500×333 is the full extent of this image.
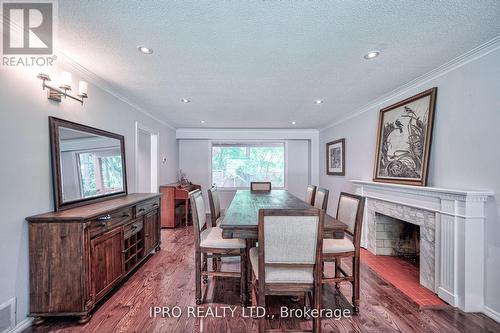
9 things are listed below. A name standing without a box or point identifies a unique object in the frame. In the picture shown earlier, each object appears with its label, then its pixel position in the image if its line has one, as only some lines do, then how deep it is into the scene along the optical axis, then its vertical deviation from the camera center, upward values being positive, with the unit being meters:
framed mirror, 2.03 +0.00
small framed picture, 4.64 +0.11
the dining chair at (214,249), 2.09 -0.80
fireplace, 1.97 -0.73
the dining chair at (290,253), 1.56 -0.64
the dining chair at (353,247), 1.97 -0.76
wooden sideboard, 1.79 -0.79
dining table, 1.77 -0.50
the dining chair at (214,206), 2.91 -0.57
